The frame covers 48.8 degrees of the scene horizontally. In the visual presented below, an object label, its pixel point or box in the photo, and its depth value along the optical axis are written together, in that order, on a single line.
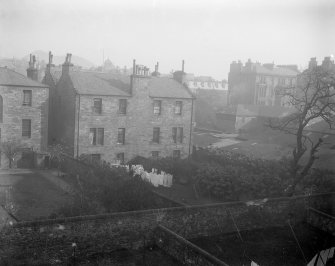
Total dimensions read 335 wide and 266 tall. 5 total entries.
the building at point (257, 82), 75.12
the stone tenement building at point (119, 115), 32.66
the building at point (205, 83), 103.19
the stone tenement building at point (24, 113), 30.31
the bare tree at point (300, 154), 21.48
